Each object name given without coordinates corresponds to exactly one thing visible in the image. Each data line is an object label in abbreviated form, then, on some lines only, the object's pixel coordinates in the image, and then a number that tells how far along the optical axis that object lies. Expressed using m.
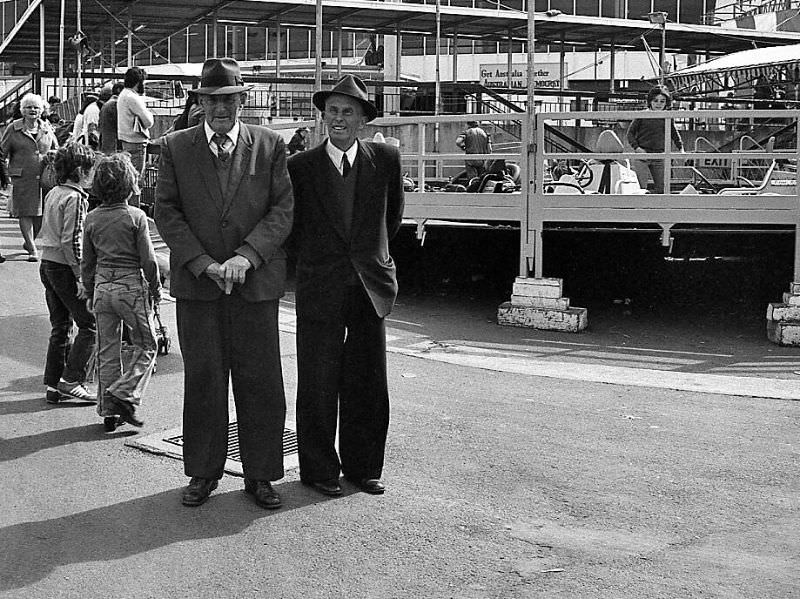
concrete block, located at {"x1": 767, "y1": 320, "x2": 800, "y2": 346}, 11.65
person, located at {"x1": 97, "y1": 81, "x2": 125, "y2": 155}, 12.43
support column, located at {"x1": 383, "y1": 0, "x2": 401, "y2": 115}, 26.74
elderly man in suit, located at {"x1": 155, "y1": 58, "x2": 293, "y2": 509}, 5.62
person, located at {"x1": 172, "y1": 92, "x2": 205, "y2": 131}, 11.13
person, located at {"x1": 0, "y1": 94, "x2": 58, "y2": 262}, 14.41
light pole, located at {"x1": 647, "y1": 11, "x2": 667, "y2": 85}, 24.92
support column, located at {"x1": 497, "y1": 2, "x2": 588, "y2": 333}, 12.25
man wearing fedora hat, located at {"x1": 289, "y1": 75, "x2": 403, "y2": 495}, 5.92
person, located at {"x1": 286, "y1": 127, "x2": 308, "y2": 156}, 16.64
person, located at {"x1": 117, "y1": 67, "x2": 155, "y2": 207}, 11.95
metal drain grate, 6.66
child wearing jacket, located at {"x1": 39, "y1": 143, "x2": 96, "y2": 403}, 7.71
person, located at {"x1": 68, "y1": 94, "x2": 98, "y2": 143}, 14.40
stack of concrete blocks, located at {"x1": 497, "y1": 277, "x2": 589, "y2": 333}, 12.23
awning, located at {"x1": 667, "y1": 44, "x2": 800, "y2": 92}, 23.69
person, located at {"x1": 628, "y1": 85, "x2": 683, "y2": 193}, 13.77
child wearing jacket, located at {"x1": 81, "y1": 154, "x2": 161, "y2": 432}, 6.95
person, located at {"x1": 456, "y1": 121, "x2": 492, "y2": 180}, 15.76
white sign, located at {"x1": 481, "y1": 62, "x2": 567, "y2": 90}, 39.53
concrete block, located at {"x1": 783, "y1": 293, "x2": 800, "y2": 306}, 11.67
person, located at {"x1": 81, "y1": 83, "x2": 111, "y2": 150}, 13.78
